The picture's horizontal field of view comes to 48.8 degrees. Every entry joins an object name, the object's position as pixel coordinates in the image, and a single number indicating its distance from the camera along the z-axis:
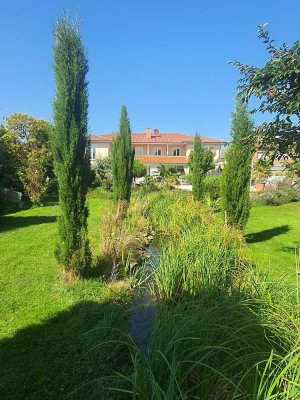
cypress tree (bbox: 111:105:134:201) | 13.75
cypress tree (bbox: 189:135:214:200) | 16.89
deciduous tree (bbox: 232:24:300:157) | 4.61
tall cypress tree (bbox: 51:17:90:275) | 5.87
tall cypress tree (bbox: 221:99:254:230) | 10.43
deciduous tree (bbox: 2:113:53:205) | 20.38
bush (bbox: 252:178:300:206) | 23.92
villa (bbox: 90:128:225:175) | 50.22
